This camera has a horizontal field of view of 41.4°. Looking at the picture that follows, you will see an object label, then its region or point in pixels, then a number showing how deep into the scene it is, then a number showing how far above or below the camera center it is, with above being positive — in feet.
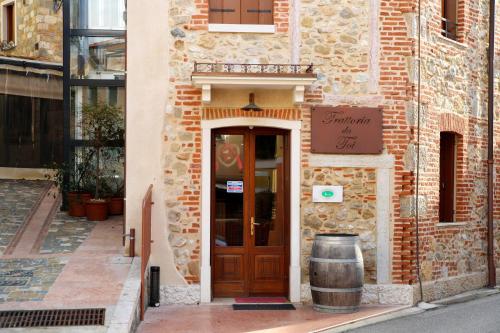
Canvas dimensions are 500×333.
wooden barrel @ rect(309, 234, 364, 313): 29.09 -4.62
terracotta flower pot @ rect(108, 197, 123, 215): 45.14 -2.59
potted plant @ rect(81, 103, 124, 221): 43.24 +1.85
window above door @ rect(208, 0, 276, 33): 31.37 +7.40
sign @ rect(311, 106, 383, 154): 31.58 +1.85
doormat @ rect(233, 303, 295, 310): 30.27 -6.35
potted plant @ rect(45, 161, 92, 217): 44.14 -1.22
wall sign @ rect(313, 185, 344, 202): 31.60 -1.16
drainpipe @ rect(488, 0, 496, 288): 37.32 +1.69
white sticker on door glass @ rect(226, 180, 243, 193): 32.17 -0.85
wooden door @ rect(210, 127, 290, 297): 31.96 -2.40
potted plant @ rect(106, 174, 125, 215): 45.21 -1.80
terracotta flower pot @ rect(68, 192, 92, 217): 44.04 -2.32
